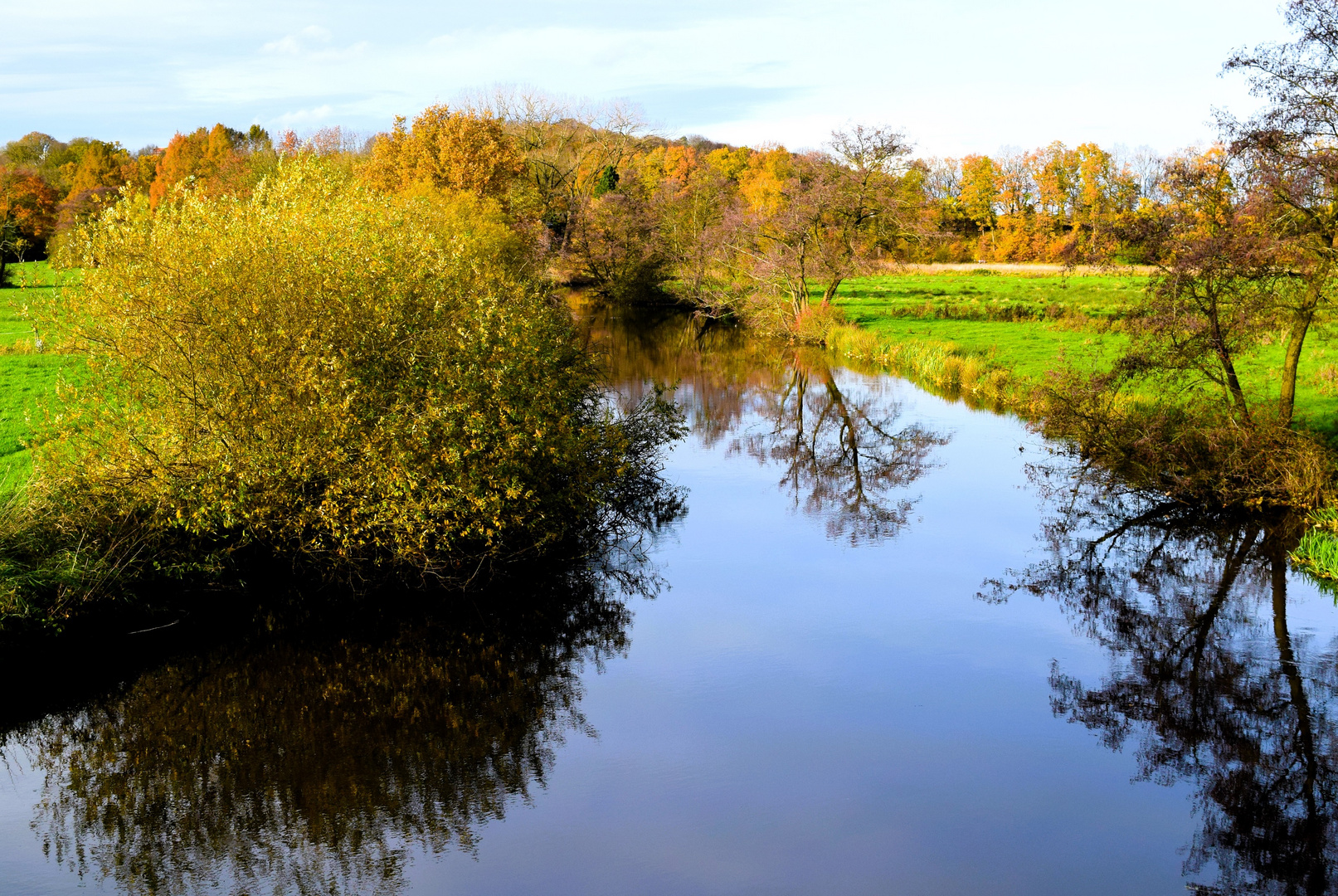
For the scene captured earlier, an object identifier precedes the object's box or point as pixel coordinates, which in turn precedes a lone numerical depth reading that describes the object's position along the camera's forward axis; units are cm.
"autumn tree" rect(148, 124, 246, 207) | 6806
